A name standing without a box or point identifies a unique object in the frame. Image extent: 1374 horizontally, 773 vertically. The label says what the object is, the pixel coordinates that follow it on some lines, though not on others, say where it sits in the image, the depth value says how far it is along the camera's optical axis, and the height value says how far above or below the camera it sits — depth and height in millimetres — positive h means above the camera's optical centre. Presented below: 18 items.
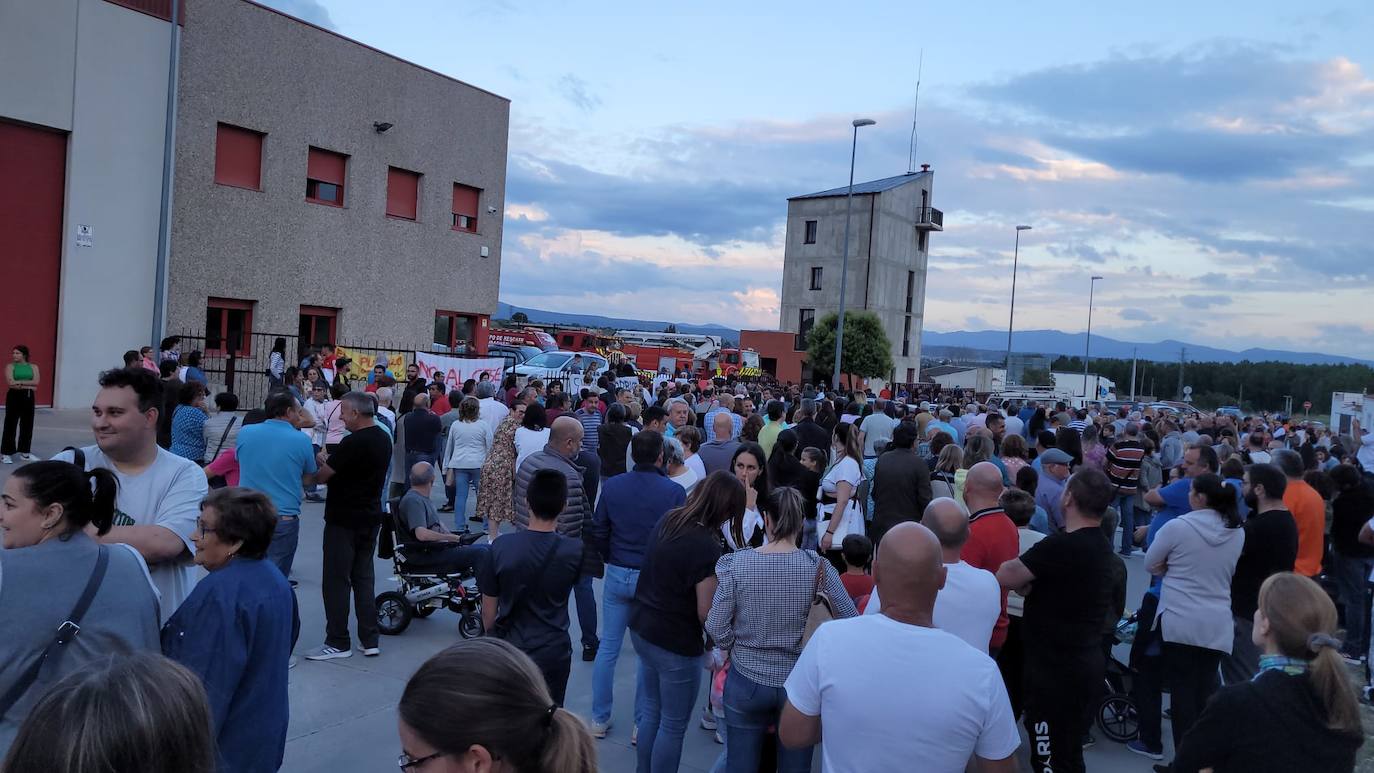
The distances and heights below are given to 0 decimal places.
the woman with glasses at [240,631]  3307 -1139
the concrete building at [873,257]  57438 +7162
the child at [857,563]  5227 -1156
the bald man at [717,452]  8453 -884
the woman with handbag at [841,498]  7516 -1119
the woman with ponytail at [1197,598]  5508 -1253
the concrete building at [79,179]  16969 +2582
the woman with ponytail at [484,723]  1866 -788
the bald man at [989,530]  5281 -890
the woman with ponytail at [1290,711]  2980 -1032
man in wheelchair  7551 -1693
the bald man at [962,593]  4305 -1028
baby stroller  6473 -2334
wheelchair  7605 -2177
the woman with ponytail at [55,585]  2861 -887
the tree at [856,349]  46406 +939
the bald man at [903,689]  2822 -1002
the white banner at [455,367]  19359 -618
